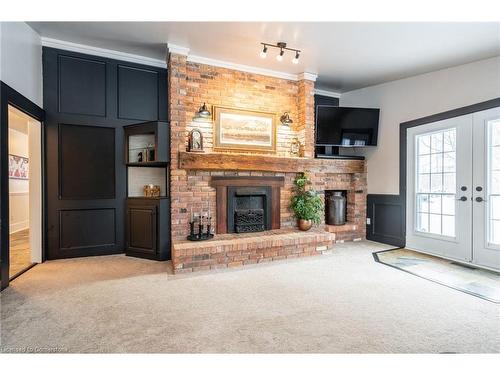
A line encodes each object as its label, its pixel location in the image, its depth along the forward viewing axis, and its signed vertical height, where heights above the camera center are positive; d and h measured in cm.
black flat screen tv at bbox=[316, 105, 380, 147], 484 +112
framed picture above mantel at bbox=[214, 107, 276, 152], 420 +91
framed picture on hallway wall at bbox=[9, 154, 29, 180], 599 +43
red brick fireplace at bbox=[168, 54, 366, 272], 368 +24
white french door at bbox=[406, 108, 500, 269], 352 -4
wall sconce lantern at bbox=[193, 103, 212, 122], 399 +108
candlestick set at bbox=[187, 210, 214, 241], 371 -61
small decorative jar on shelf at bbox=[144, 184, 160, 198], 404 -9
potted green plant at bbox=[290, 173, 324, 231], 441 -31
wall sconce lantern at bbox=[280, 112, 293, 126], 458 +115
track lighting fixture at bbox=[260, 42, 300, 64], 356 +188
